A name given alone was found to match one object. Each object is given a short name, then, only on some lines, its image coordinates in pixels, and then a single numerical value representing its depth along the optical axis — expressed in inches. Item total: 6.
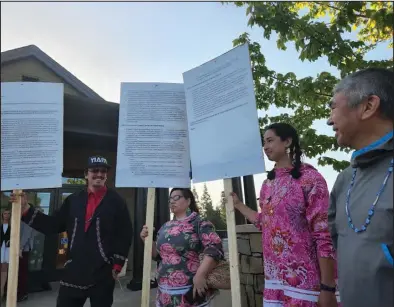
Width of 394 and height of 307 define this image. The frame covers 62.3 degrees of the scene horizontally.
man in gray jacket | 43.4
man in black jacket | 100.1
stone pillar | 150.3
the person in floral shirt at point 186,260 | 90.8
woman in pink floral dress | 68.9
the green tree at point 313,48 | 159.2
